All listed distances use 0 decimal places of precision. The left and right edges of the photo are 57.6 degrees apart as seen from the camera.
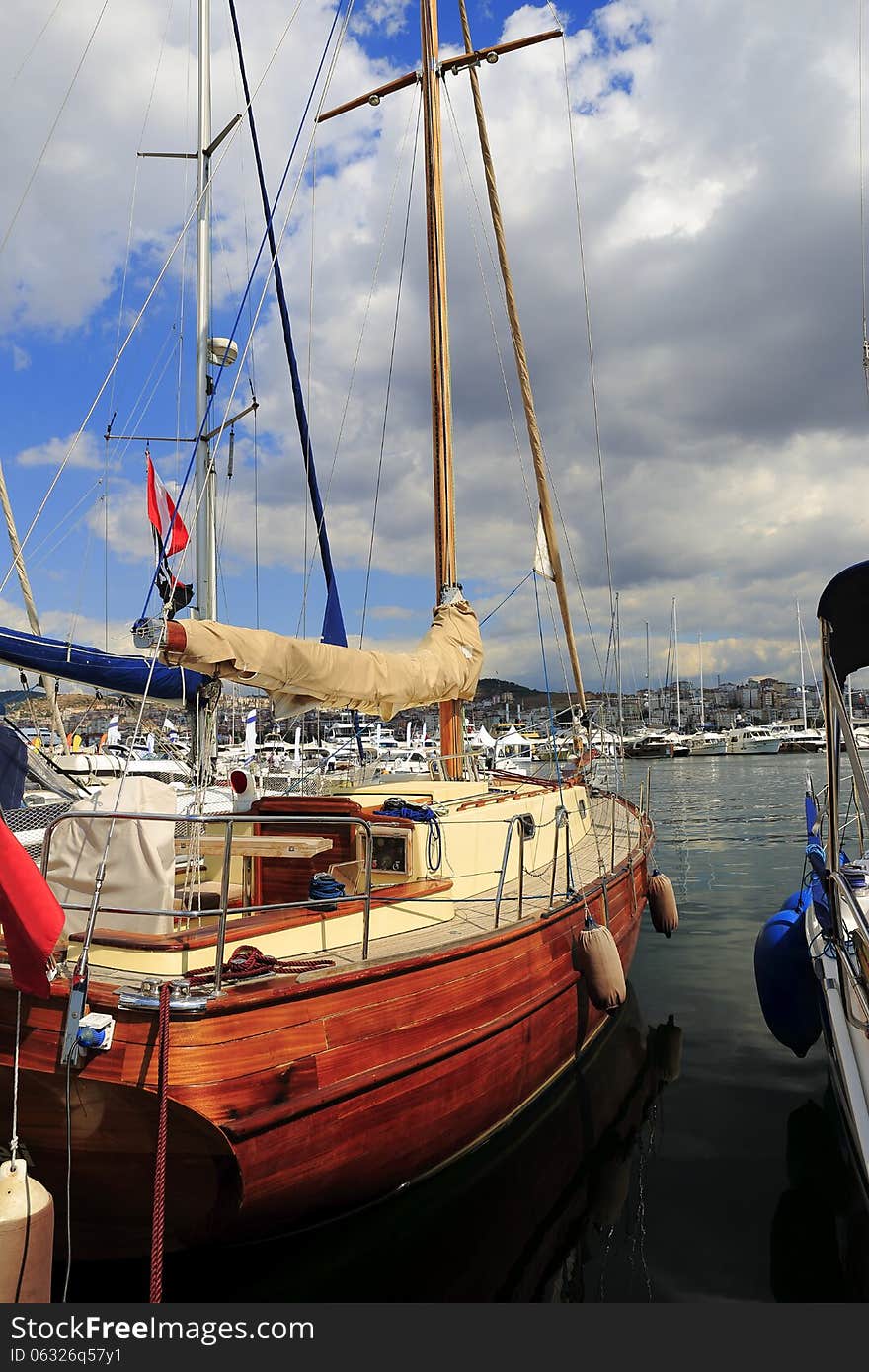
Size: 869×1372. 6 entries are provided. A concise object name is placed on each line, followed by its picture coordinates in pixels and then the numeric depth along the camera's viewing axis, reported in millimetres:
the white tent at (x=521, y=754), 40697
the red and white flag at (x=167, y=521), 9453
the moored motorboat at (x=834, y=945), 4992
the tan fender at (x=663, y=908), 9656
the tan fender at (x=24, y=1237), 3270
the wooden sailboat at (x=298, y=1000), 3750
